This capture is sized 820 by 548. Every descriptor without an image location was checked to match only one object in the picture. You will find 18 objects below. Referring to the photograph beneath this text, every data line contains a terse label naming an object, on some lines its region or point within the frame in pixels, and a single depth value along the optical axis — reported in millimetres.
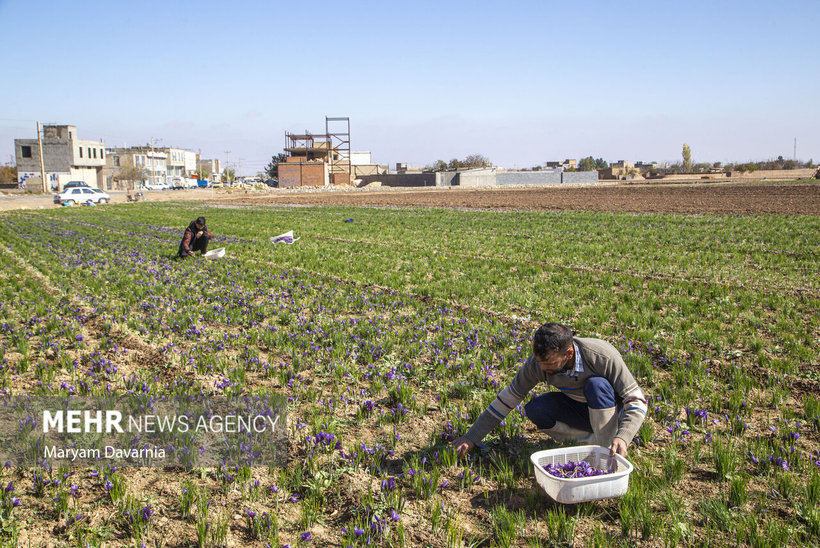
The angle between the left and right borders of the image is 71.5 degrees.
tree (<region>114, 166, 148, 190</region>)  102281
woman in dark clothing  14852
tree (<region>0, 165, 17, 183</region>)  90000
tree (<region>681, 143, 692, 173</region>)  130375
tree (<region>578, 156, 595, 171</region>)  150562
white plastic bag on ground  19219
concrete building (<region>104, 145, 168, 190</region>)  117750
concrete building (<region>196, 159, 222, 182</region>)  181625
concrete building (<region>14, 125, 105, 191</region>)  84000
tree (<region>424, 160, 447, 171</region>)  136250
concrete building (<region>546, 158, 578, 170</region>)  146112
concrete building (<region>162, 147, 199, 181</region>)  143625
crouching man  4035
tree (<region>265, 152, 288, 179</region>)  101969
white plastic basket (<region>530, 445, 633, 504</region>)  3643
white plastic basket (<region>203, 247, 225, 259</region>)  15000
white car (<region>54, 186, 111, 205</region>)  45125
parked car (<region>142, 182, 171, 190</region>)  88338
